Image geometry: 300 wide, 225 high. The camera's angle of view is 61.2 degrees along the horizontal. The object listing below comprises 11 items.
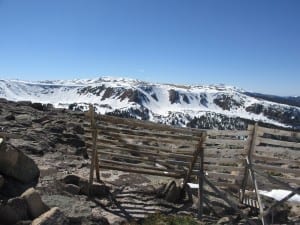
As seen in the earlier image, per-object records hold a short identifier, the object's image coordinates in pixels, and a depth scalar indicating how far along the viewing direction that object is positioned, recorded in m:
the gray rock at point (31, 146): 11.25
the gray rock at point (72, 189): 8.00
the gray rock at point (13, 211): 5.56
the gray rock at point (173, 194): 8.42
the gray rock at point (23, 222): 5.50
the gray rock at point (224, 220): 7.58
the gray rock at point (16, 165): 7.02
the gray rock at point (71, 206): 6.51
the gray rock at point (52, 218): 5.37
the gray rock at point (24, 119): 15.15
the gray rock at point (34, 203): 5.89
